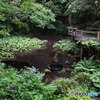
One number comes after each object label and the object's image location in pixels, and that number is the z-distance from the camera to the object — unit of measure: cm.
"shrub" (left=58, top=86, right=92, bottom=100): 586
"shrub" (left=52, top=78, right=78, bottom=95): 652
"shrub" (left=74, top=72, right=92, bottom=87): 719
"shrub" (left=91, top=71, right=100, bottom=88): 681
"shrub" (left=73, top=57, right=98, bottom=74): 858
